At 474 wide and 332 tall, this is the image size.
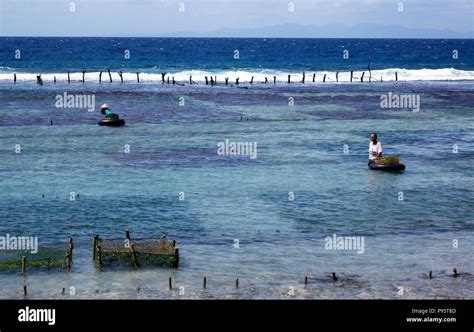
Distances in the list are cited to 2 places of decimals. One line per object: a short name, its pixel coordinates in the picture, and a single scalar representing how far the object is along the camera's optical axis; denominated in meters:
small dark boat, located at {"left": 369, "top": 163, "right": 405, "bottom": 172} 35.62
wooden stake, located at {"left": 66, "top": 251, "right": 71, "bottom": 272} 21.73
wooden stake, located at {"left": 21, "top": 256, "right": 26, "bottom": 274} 21.17
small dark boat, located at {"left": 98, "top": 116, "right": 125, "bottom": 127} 51.25
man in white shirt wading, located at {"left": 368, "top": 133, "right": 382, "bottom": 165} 36.12
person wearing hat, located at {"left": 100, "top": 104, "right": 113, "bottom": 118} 52.84
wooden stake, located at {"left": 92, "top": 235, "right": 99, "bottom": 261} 22.72
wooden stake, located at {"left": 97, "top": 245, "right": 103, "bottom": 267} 21.92
